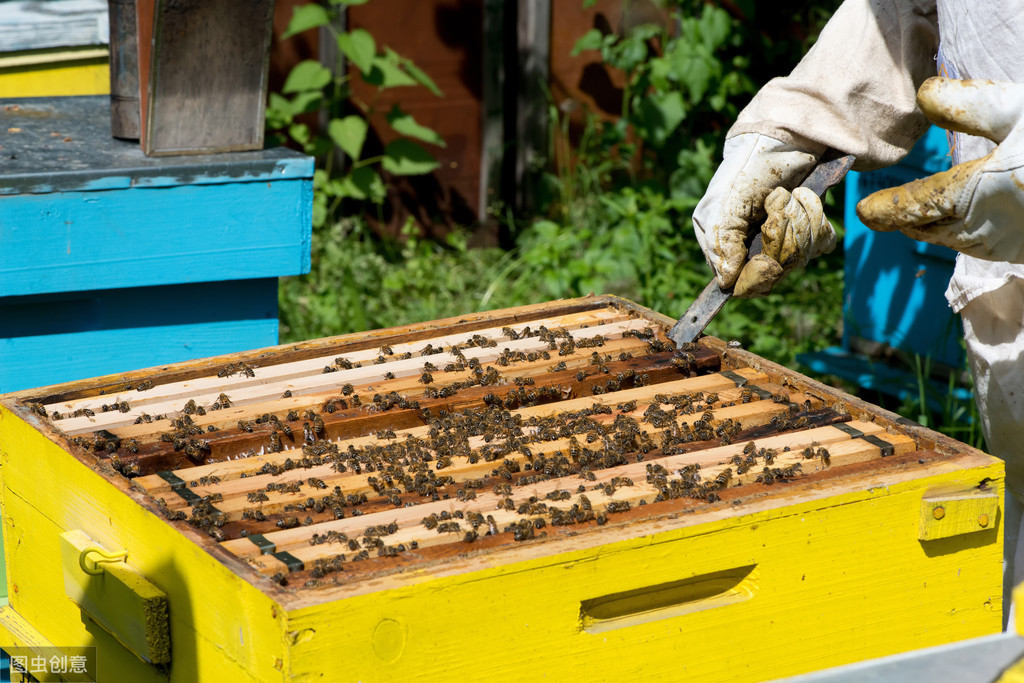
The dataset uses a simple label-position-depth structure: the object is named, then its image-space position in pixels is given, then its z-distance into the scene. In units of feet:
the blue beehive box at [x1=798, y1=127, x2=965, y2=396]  24.21
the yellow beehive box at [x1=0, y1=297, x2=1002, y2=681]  9.20
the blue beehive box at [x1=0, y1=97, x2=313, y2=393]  16.01
